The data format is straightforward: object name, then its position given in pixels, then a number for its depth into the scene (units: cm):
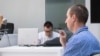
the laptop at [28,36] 273
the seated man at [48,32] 434
